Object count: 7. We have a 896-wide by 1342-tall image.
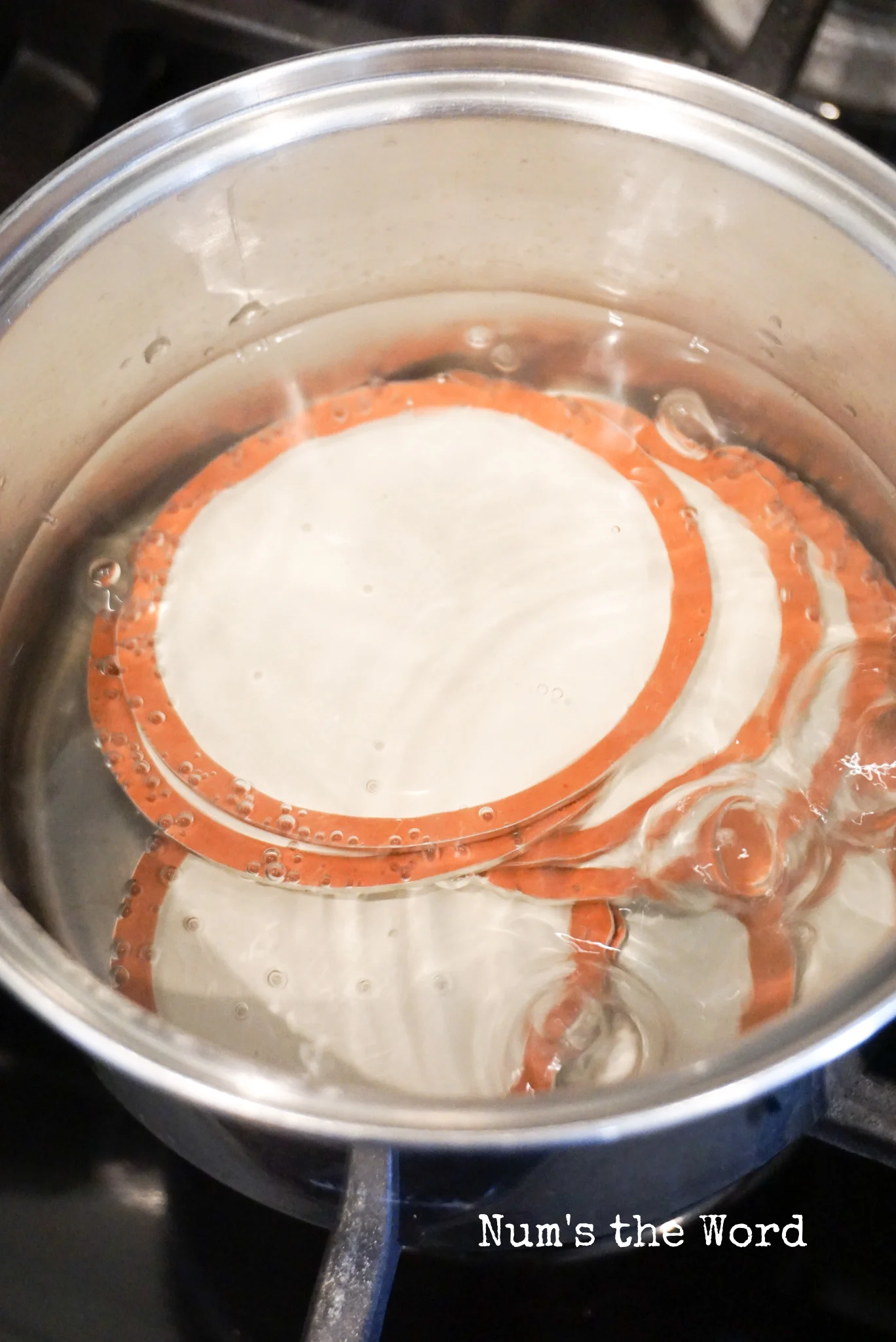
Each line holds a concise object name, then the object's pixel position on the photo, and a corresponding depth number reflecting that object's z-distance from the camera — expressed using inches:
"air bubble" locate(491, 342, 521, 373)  12.6
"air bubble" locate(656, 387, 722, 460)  12.3
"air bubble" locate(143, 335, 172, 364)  12.0
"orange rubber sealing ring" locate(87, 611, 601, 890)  11.1
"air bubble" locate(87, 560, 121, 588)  12.1
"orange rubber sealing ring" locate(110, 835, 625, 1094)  10.5
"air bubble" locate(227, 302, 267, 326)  12.3
